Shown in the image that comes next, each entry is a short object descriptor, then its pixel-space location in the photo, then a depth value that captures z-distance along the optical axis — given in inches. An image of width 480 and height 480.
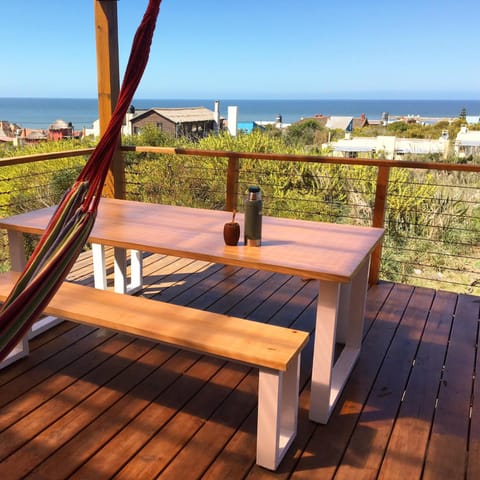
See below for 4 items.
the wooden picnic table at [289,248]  75.8
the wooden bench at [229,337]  67.1
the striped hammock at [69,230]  53.3
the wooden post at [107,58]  147.9
